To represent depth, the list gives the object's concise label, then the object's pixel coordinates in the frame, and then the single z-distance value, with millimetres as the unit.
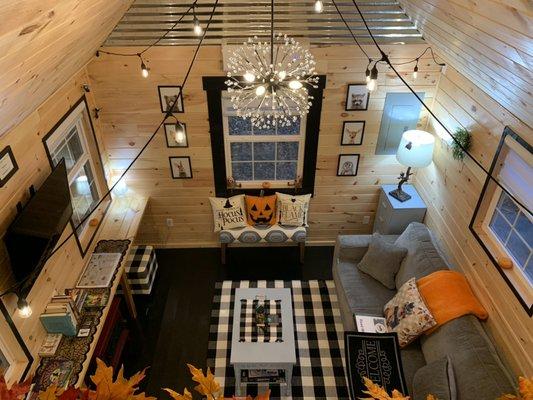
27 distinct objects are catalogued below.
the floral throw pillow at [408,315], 3334
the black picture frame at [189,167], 4520
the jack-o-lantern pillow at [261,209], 4609
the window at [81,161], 3619
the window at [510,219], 2910
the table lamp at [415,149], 4039
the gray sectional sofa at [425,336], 2811
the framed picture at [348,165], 4578
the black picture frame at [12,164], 2646
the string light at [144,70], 3670
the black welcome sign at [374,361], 3137
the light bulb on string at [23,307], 2596
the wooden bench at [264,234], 4625
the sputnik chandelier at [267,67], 3824
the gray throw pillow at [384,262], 3963
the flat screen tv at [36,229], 2623
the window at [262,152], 4500
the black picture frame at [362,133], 4367
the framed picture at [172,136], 4332
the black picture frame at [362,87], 4152
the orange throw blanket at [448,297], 3271
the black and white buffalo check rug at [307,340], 3609
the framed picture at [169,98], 4109
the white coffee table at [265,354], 3373
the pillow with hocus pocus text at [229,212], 4625
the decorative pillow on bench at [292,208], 4629
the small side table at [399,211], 4422
